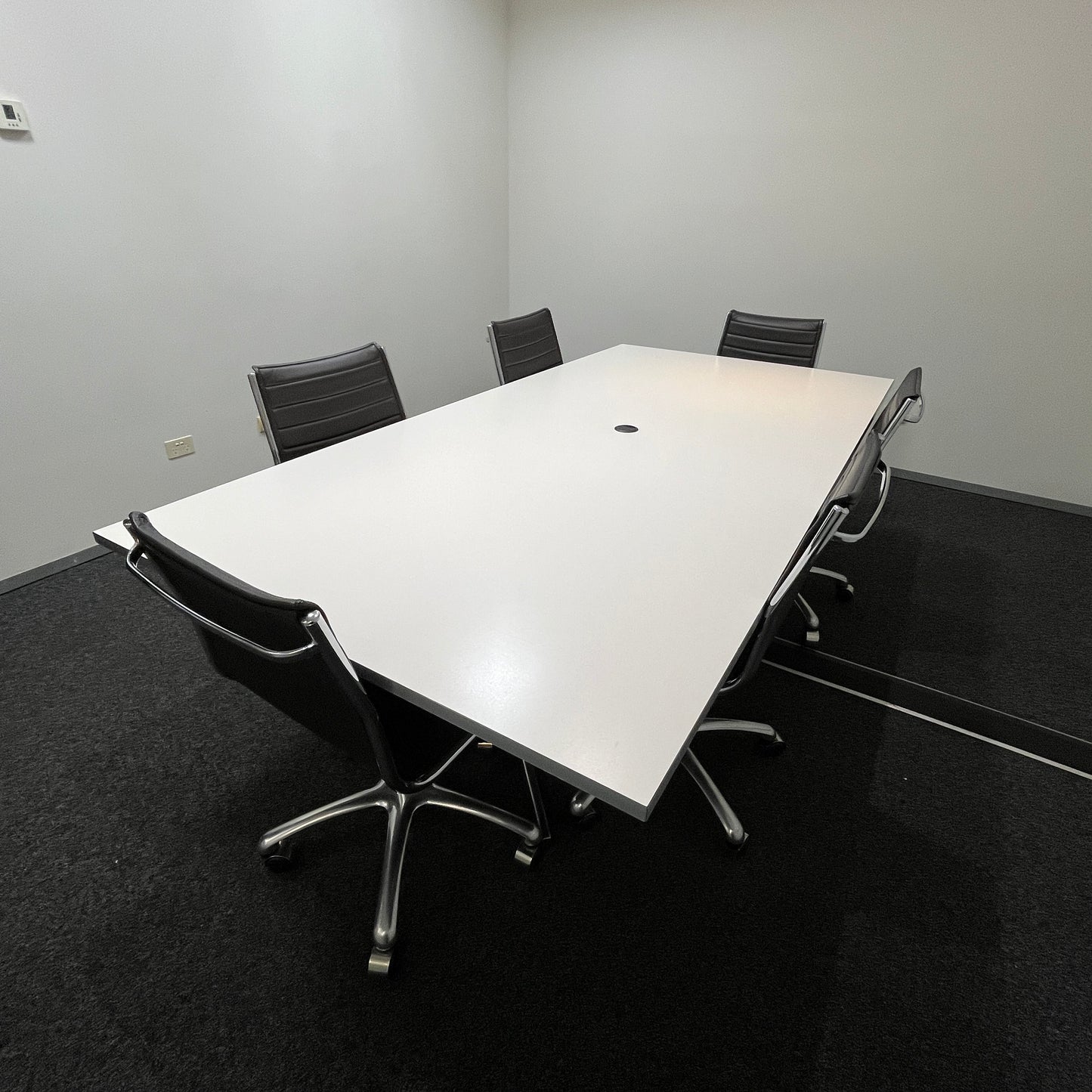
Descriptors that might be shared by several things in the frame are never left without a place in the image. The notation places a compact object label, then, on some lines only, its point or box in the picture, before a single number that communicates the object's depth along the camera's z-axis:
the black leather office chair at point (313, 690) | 0.88
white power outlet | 2.74
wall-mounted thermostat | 2.01
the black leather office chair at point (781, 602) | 1.17
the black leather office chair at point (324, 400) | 1.84
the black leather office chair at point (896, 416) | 1.71
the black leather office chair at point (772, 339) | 2.84
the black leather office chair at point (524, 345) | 2.64
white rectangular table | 0.88
